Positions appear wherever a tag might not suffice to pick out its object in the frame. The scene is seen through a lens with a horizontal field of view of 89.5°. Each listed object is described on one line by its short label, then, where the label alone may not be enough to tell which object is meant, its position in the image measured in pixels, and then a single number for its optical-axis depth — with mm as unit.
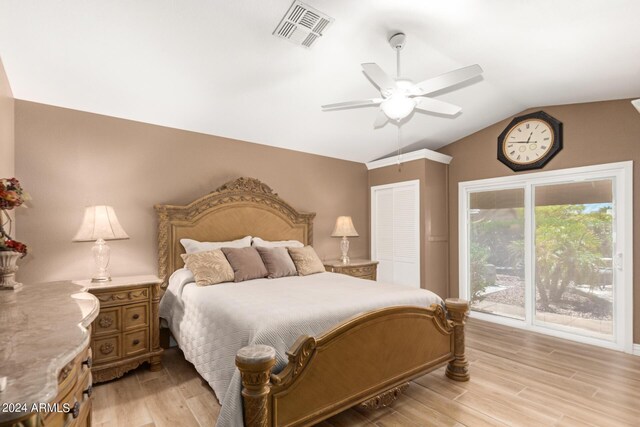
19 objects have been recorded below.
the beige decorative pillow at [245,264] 3021
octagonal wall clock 3854
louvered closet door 4590
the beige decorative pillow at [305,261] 3448
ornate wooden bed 1562
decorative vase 1858
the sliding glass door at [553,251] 3424
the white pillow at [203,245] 3309
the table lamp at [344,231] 4486
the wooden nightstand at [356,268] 4211
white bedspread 1805
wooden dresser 656
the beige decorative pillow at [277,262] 3240
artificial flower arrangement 1848
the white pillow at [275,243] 3709
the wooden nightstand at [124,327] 2558
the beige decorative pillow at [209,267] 2826
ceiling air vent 2207
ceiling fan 2113
